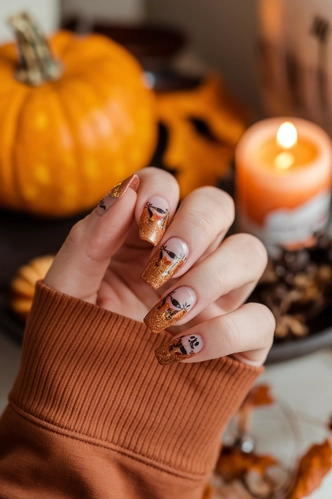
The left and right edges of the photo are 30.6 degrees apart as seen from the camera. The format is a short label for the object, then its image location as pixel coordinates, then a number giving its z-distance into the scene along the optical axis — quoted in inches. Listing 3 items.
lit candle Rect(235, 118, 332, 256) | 25.8
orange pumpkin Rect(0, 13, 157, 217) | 26.5
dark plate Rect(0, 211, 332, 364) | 22.0
